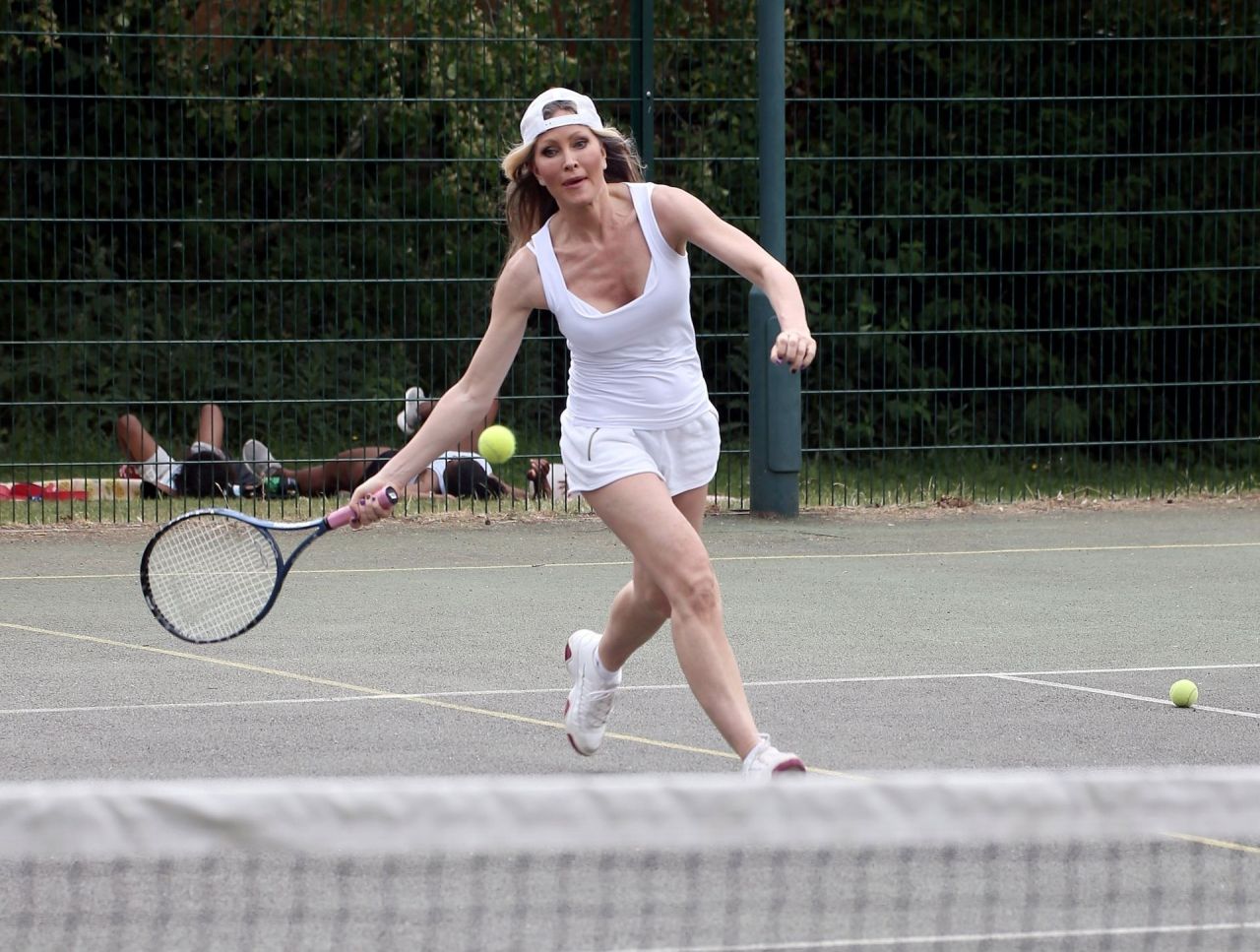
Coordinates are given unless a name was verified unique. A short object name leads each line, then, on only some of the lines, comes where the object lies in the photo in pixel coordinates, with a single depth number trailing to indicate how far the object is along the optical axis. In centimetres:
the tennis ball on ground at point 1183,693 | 1357
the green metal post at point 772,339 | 2425
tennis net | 584
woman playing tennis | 1053
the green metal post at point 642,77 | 2466
